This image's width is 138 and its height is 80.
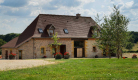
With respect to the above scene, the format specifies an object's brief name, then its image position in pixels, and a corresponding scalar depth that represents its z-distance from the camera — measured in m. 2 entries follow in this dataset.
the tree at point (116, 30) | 22.67
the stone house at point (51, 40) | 33.38
